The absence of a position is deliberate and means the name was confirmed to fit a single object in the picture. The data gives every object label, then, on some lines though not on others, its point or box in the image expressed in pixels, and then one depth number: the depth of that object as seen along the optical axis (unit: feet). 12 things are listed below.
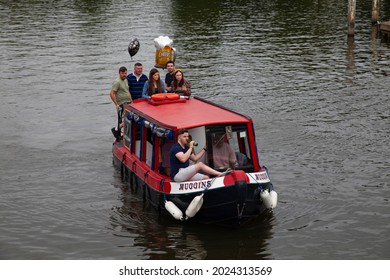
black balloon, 86.12
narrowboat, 56.85
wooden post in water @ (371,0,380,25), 171.45
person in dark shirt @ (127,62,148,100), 76.84
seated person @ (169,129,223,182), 57.62
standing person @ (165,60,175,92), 75.72
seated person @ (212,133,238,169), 59.77
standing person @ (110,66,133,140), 76.64
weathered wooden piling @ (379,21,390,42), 158.96
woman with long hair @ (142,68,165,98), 73.15
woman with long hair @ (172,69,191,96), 72.96
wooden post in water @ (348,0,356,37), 156.35
